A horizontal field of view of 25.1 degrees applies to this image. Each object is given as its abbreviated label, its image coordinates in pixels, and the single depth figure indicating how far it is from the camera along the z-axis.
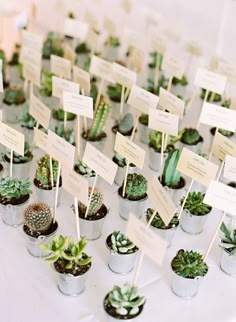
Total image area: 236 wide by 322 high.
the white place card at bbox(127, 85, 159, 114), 1.66
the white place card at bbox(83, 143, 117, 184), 1.35
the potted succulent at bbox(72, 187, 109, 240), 1.42
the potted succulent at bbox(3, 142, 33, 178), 1.61
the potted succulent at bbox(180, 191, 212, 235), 1.48
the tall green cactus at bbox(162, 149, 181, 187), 1.54
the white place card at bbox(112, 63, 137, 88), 1.82
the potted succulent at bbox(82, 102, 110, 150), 1.74
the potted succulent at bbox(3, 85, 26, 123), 1.94
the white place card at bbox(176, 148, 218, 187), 1.36
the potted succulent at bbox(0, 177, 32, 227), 1.45
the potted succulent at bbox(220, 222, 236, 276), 1.37
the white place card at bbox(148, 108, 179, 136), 1.54
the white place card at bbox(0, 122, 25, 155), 1.43
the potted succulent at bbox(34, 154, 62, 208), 1.52
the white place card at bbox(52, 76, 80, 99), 1.67
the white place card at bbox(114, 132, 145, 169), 1.42
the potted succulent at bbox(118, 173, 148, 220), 1.51
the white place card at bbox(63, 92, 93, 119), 1.55
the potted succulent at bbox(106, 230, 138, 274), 1.31
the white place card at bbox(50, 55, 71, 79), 1.87
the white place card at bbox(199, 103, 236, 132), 1.54
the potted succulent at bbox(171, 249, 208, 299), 1.28
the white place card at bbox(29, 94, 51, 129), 1.55
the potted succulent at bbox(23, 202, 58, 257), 1.34
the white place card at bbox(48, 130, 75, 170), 1.35
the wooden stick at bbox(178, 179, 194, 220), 1.43
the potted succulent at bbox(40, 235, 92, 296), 1.25
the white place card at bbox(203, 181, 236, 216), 1.27
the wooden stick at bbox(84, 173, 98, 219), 1.38
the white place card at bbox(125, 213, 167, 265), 1.11
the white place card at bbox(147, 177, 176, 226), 1.25
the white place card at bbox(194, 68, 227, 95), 1.79
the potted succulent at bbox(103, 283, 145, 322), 1.16
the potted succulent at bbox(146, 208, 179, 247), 1.41
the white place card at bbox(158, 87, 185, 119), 1.65
